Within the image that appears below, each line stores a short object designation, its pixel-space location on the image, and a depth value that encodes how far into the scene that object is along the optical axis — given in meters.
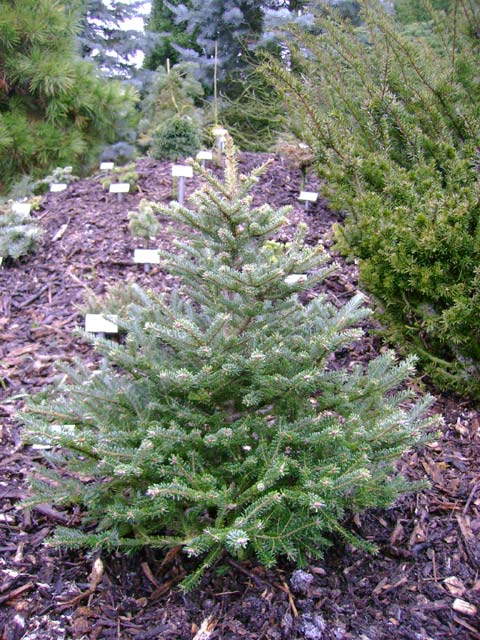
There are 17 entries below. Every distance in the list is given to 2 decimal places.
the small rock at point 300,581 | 2.07
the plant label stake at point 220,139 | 5.63
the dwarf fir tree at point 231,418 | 1.91
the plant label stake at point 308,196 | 4.86
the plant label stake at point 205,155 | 5.09
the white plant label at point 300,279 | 1.97
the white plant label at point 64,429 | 1.98
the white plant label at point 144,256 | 3.78
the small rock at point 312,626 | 1.91
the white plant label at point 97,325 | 3.09
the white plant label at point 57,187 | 5.79
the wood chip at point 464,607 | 2.02
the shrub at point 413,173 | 2.91
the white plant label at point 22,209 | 4.91
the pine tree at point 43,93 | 6.16
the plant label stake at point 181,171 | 4.44
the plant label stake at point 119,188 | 5.18
